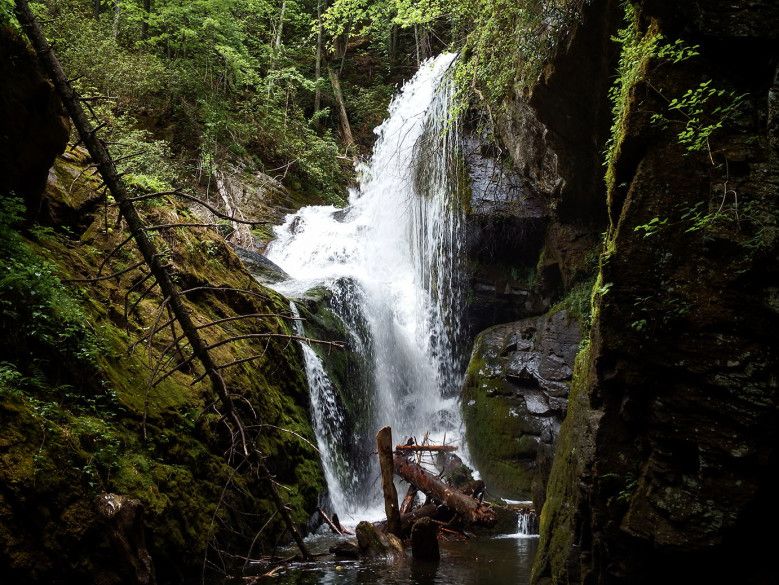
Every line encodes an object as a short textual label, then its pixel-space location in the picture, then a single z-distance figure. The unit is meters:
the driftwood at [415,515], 7.58
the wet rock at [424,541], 6.53
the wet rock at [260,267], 12.69
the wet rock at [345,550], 6.47
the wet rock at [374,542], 6.68
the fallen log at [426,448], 9.17
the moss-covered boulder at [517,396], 11.30
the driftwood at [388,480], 7.20
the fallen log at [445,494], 7.80
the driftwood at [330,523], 7.32
